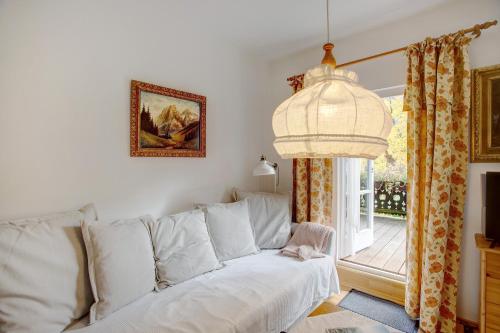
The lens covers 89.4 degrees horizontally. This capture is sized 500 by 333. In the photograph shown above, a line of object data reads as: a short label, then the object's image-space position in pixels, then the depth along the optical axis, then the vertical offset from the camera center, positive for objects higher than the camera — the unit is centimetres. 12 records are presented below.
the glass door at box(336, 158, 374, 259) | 271 -44
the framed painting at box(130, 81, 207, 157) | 201 +39
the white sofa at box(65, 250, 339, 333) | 131 -81
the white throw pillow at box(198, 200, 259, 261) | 210 -55
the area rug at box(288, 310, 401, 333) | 119 -76
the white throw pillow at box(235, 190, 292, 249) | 241 -51
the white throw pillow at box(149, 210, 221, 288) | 172 -59
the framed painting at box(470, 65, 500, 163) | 181 +37
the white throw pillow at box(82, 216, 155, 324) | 139 -57
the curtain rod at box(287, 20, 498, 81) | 175 +97
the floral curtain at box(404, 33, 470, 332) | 183 -1
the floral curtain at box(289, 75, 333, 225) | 257 -23
